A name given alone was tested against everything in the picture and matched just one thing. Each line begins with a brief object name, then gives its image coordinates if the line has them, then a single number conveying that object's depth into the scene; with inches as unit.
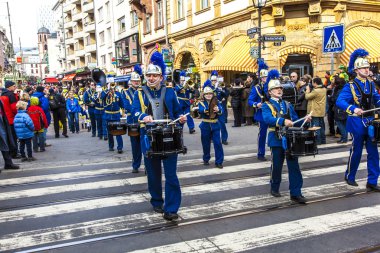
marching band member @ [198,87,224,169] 338.6
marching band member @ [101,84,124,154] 445.5
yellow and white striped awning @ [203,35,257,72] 739.4
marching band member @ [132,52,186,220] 209.6
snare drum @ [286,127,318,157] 226.1
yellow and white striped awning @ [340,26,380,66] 692.1
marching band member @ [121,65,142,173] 321.7
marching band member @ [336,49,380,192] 253.1
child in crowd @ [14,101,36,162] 393.4
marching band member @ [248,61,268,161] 355.6
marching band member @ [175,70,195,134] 491.2
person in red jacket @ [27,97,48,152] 447.8
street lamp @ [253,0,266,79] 533.3
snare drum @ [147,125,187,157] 203.6
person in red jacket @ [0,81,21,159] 406.2
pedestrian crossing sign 426.0
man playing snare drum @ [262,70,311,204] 233.3
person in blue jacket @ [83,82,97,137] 578.1
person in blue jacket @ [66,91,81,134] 690.2
